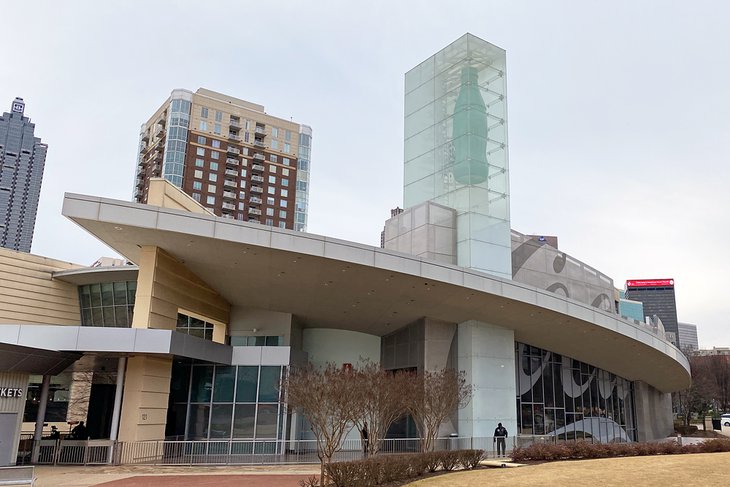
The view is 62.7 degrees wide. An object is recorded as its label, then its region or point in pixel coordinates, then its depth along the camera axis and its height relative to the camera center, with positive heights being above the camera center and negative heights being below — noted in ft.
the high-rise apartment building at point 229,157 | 331.98 +135.49
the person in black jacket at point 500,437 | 91.63 -4.75
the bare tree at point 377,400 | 67.67 +0.12
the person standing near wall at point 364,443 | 80.71 -5.74
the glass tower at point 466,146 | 121.70 +54.19
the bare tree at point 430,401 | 79.15 +0.23
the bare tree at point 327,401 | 64.75 -0.15
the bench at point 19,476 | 51.85 -7.29
